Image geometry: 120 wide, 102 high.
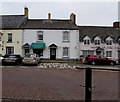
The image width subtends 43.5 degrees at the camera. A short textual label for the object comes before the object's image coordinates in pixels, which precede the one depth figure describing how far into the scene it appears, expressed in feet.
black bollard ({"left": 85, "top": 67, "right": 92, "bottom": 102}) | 7.92
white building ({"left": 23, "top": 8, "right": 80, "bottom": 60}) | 91.86
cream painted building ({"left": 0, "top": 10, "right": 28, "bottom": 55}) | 92.53
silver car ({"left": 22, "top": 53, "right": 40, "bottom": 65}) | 62.44
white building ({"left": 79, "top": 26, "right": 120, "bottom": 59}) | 98.58
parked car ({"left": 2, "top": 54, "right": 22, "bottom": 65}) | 63.77
